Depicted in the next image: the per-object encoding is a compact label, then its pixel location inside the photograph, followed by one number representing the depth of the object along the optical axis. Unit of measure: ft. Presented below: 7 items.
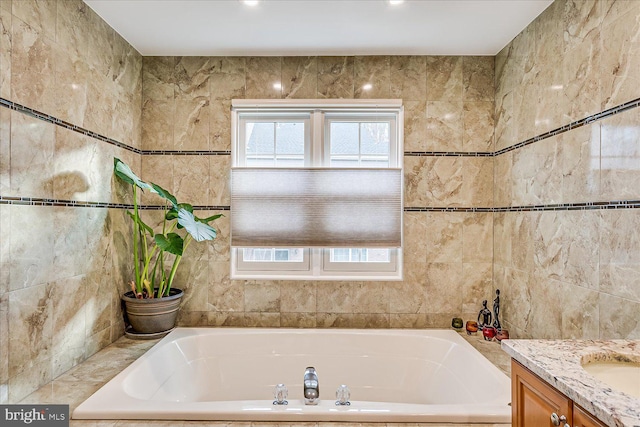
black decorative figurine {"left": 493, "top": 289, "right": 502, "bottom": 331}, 8.33
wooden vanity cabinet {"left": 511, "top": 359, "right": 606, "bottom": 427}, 3.11
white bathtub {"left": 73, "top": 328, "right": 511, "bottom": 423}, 6.88
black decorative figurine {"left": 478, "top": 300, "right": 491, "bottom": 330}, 8.35
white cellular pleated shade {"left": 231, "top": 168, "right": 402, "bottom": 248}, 8.65
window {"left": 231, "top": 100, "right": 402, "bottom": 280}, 8.66
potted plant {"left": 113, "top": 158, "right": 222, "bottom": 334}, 7.42
